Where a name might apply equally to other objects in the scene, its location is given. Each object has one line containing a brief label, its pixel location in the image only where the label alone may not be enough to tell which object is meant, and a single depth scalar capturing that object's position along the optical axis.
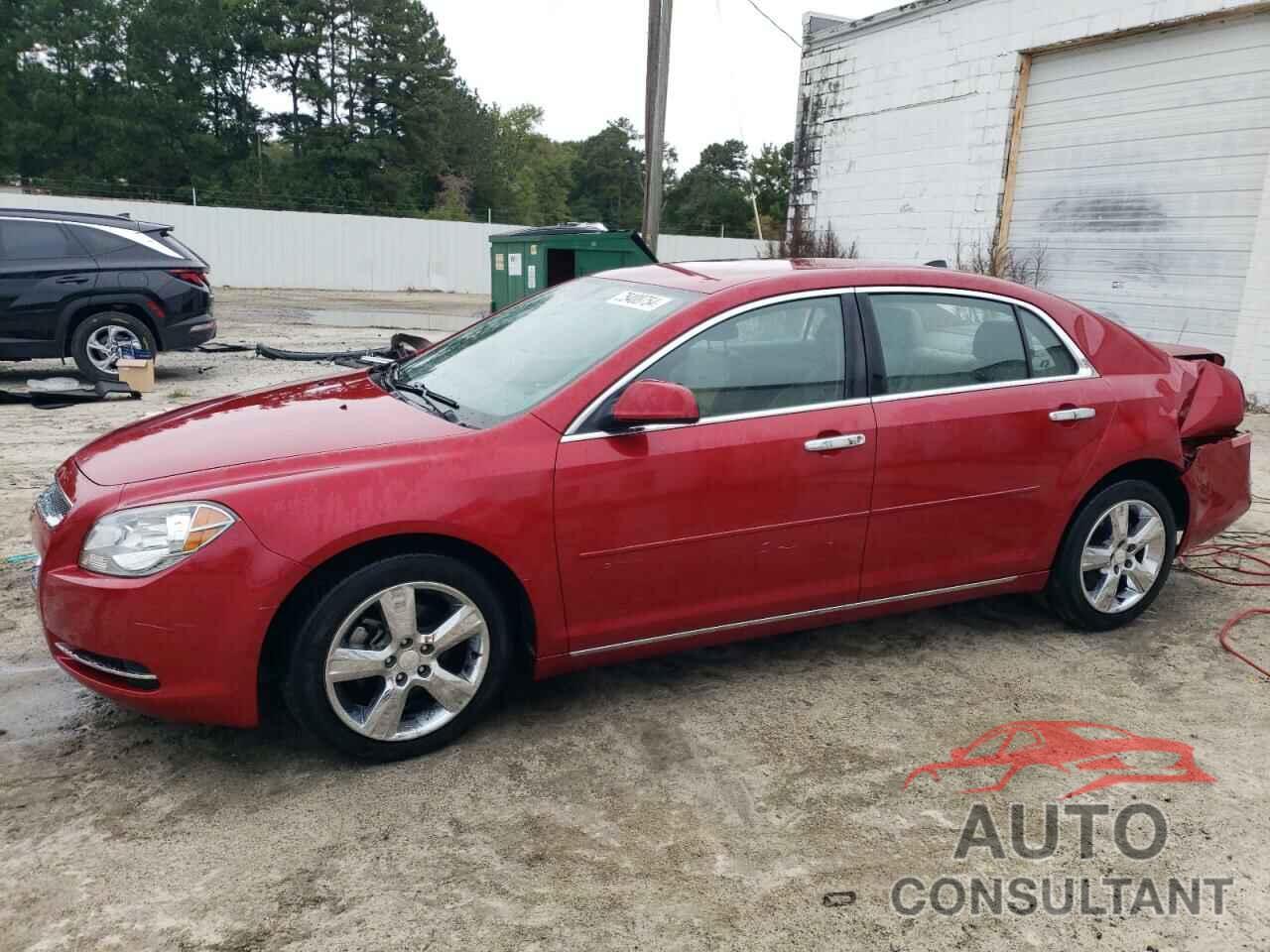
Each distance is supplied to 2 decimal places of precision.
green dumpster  12.66
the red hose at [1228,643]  4.15
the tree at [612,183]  75.19
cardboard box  9.69
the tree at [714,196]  63.94
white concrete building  10.16
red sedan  2.96
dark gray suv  9.55
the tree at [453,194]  52.97
